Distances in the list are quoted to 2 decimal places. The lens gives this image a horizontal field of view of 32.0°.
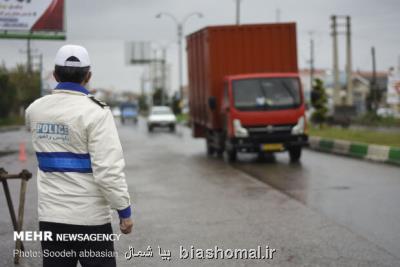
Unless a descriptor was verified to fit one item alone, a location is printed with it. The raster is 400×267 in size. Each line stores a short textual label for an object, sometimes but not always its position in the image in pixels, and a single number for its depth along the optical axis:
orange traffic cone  20.20
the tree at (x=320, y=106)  37.50
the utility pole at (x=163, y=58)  87.13
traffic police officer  3.57
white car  47.16
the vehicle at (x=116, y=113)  86.38
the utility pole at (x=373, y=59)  70.38
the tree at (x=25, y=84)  58.12
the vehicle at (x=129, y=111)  71.56
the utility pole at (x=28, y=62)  70.47
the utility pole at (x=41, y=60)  90.72
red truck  17.86
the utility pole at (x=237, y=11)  47.07
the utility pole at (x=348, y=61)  54.00
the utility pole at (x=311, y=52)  76.62
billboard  27.56
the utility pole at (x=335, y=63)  55.03
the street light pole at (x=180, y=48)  62.62
